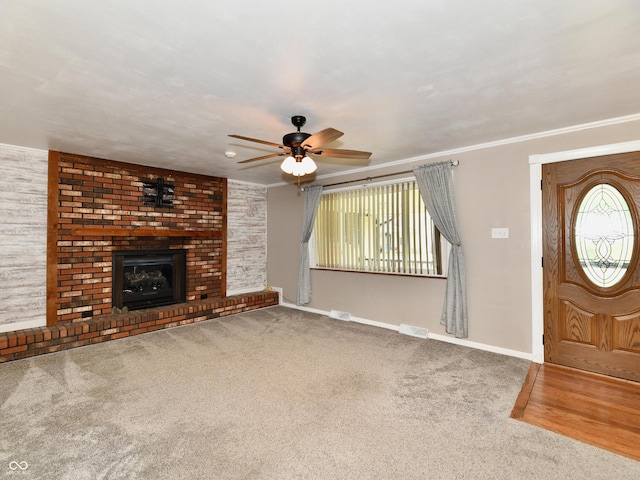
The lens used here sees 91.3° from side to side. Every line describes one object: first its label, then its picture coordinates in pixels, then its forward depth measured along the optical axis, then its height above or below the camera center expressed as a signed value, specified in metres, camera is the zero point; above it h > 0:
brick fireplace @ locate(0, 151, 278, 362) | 3.91 +0.05
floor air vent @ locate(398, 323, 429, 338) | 4.19 -1.16
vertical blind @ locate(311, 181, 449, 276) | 4.21 +0.20
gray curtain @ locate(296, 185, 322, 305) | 5.43 +0.02
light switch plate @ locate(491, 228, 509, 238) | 3.59 +0.15
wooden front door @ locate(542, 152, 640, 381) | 2.94 -0.19
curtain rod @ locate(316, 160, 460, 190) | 3.88 +1.03
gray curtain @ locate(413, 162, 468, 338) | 3.81 +0.11
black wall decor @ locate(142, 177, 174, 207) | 4.74 +0.83
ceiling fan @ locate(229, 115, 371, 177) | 2.54 +0.84
